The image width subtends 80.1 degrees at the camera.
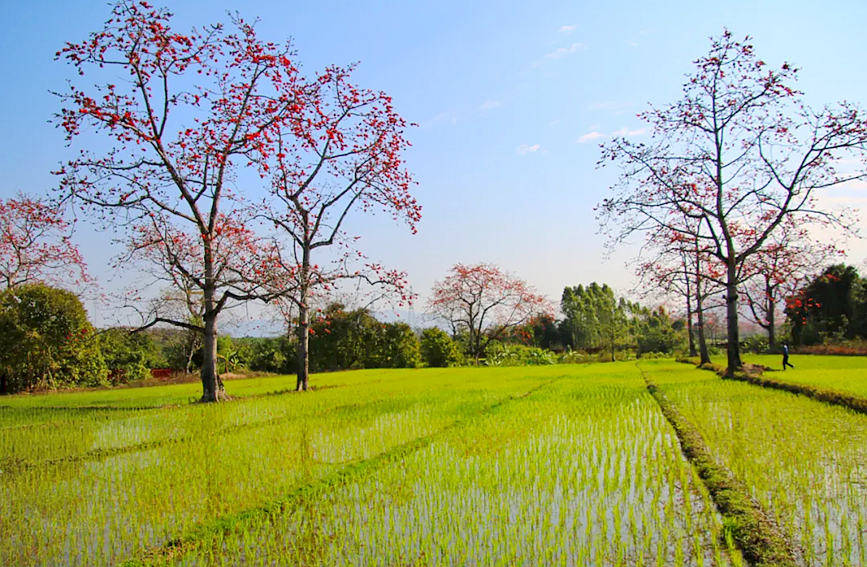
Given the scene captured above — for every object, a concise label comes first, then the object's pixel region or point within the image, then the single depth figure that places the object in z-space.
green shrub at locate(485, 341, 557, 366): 36.75
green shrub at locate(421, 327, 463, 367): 35.81
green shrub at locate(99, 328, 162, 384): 26.25
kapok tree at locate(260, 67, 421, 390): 15.62
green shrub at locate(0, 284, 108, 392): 20.12
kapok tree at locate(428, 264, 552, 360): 37.69
